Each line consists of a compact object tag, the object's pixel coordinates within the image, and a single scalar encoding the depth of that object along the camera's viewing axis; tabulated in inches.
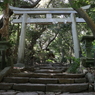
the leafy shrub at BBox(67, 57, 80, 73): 193.0
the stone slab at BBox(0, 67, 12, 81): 150.1
